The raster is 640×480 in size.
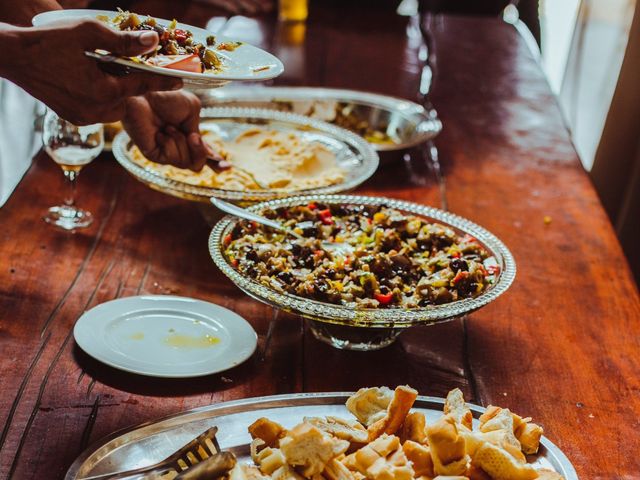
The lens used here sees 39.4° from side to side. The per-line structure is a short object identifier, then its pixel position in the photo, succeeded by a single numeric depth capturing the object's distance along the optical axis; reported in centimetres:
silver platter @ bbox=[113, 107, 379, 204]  167
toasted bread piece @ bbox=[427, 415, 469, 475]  96
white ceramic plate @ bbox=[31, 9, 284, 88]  121
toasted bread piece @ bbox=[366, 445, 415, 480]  92
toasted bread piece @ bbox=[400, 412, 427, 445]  104
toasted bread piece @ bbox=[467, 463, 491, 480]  99
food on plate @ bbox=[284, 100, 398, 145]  235
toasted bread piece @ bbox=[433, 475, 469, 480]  94
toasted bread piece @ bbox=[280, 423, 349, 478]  92
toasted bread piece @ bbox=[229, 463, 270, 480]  92
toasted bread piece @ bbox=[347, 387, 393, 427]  111
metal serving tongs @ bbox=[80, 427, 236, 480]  92
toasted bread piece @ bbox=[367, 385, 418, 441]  105
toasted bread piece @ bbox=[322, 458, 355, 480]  93
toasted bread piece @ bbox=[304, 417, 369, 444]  101
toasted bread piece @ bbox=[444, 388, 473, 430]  108
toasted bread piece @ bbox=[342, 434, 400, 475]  96
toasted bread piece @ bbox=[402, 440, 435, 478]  98
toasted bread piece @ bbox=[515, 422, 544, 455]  109
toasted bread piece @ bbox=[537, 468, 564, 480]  99
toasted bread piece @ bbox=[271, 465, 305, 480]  93
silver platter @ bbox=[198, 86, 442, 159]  233
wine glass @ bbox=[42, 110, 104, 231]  171
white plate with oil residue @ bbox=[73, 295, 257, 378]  126
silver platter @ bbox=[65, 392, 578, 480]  100
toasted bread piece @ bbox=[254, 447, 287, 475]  96
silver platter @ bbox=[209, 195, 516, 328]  124
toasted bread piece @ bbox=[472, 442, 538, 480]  98
